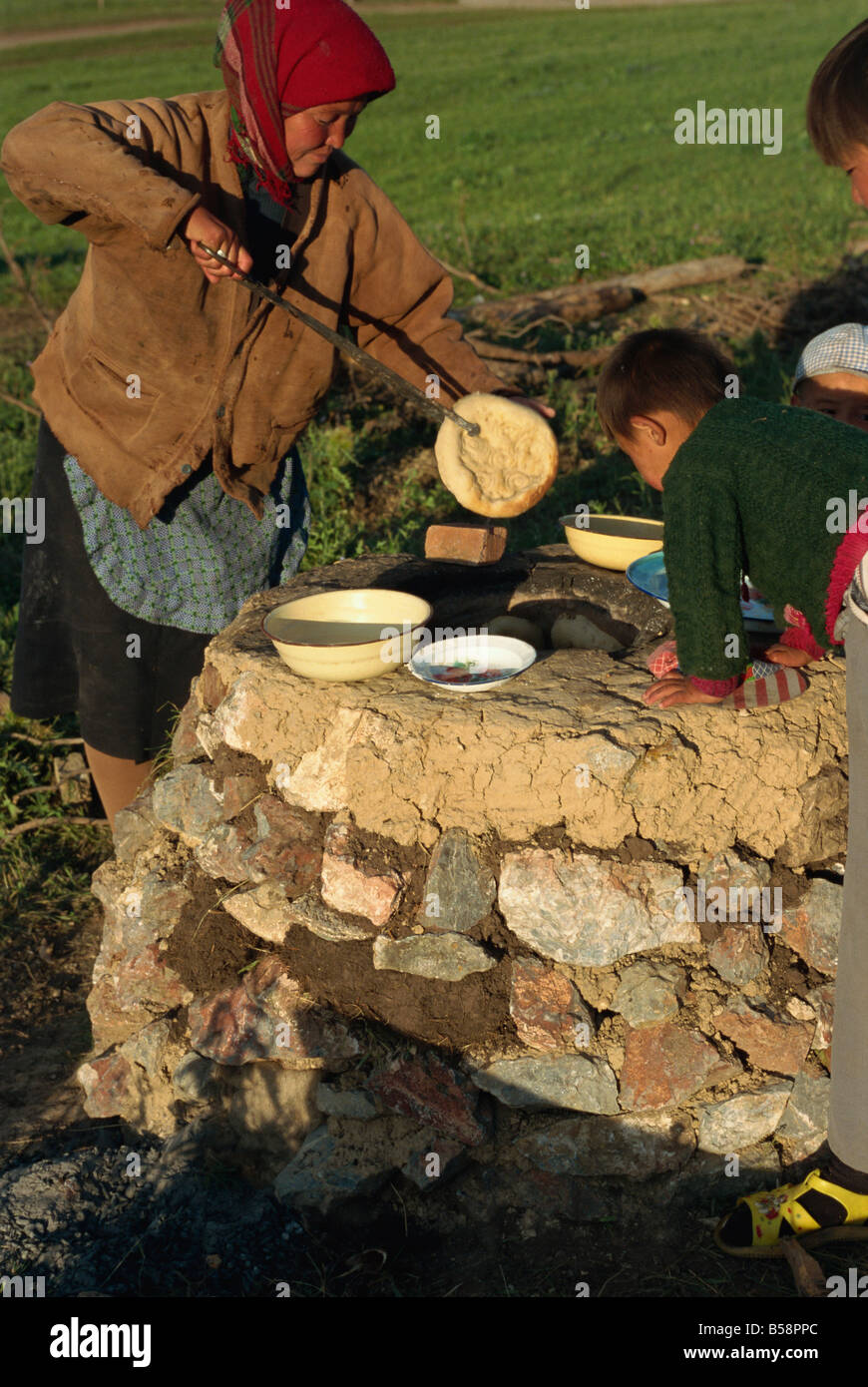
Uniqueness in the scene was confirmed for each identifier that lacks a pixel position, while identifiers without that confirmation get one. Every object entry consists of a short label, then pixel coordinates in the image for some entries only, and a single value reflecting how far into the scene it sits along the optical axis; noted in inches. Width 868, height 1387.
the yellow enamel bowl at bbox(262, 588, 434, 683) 106.6
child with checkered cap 137.6
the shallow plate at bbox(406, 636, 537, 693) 107.3
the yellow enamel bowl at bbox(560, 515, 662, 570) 128.0
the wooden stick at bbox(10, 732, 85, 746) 169.3
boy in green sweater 85.4
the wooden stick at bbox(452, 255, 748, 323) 298.5
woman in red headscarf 102.1
